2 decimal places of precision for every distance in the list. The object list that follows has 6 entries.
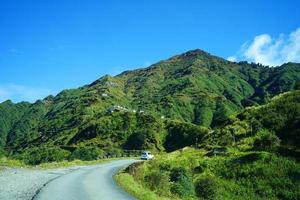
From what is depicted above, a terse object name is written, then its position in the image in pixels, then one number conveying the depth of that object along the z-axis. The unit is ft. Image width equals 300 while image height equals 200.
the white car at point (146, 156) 243.27
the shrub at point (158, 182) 102.64
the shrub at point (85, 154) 339.96
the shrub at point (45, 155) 410.31
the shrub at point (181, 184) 109.91
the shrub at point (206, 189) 140.05
